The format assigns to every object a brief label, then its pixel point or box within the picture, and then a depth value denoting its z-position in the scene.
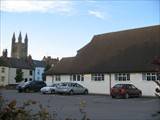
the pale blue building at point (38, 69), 75.97
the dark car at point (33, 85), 34.19
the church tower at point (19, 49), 103.10
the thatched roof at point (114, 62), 29.22
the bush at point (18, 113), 3.75
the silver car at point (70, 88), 30.66
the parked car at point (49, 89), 32.09
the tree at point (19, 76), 67.07
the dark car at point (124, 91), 25.77
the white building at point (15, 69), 66.75
